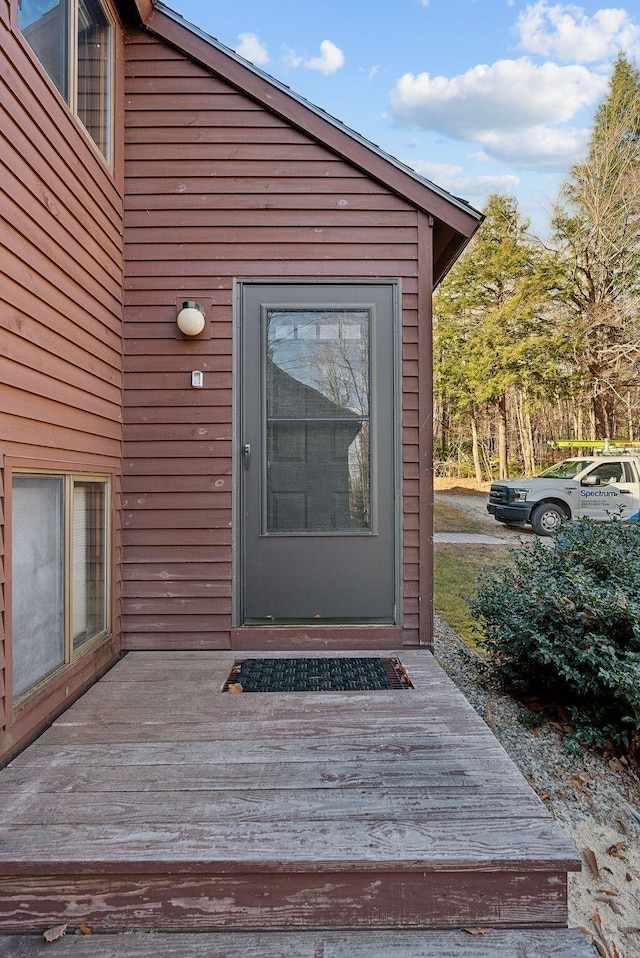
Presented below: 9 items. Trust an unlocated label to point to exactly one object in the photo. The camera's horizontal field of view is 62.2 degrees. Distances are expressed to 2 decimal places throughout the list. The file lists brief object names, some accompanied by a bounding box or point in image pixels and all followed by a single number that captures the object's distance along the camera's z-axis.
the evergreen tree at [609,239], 12.91
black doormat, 2.55
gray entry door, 3.11
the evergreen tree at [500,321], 14.65
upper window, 2.19
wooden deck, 1.41
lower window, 2.06
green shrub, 2.41
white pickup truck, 8.39
